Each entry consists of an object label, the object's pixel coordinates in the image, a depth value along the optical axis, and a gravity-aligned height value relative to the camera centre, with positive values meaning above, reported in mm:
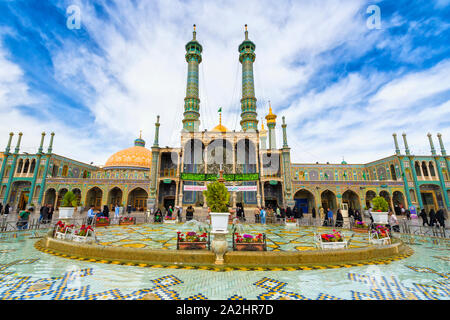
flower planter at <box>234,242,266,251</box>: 5488 -991
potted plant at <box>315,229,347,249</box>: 5898 -943
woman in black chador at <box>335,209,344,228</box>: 12561 -704
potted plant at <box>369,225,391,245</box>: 6700 -919
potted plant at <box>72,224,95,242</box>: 6582 -884
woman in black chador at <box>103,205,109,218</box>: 13831 -281
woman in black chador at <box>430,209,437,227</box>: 11939 -556
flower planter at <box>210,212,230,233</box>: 5062 -315
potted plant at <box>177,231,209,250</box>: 5738 -954
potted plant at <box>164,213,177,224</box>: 14531 -840
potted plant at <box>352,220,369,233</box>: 10445 -942
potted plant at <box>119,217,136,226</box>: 13014 -821
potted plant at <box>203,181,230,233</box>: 5082 +81
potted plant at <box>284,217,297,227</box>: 12508 -833
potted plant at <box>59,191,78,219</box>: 8281 +68
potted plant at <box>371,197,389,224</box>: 8625 -74
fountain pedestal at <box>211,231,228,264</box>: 4835 -898
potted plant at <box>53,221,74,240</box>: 6820 -794
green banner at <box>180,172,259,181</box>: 23156 +3495
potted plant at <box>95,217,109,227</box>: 11727 -791
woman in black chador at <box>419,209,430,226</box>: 13227 -545
